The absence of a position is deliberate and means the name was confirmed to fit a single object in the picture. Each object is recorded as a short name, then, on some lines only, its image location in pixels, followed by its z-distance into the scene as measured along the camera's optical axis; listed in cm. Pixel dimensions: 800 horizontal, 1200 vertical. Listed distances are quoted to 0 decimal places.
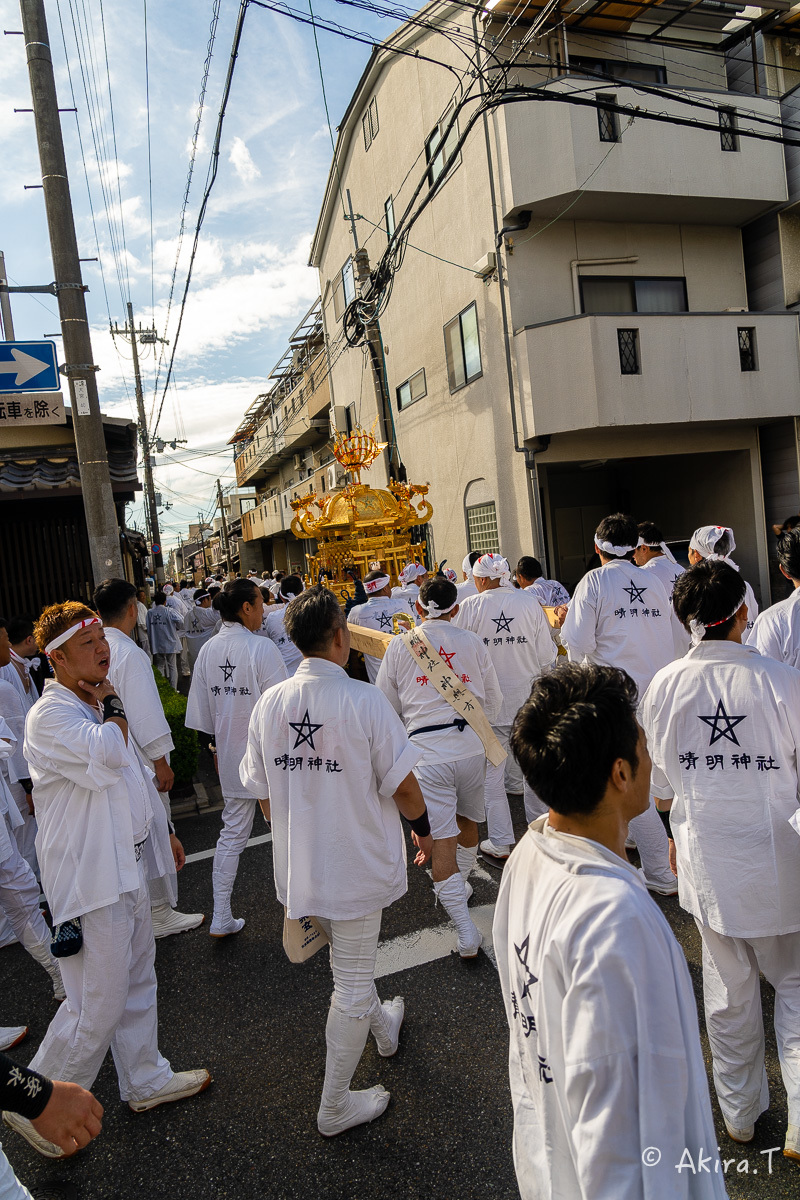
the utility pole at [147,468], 2562
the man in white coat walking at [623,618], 475
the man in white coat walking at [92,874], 277
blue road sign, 712
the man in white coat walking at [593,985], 124
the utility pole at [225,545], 5613
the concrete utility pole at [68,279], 649
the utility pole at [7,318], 774
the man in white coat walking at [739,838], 245
